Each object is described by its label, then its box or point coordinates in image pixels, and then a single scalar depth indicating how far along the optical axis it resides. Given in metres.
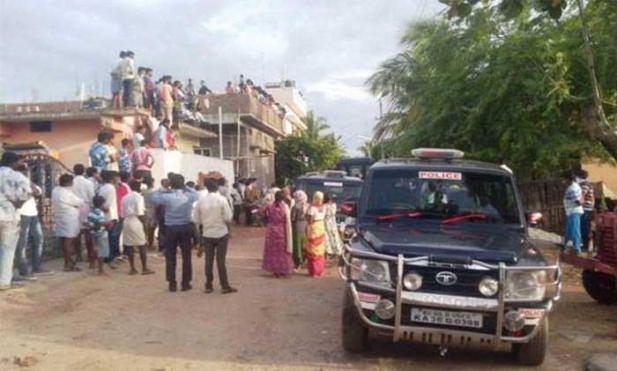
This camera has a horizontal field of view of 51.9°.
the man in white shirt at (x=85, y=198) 11.18
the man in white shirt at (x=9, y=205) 8.82
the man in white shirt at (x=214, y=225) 9.42
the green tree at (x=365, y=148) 56.91
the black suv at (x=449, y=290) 5.65
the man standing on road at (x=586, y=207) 13.05
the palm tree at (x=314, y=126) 44.88
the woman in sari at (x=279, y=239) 11.27
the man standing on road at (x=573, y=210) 12.57
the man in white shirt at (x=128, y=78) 17.27
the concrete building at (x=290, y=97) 64.64
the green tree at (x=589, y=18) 6.78
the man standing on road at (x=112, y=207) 11.13
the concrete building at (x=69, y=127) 17.19
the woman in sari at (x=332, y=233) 13.05
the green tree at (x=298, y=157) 37.72
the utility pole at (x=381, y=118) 24.78
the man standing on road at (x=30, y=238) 9.75
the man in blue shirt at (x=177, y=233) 9.78
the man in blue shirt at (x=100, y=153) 12.95
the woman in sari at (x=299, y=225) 11.98
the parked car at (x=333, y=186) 14.54
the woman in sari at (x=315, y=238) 11.47
